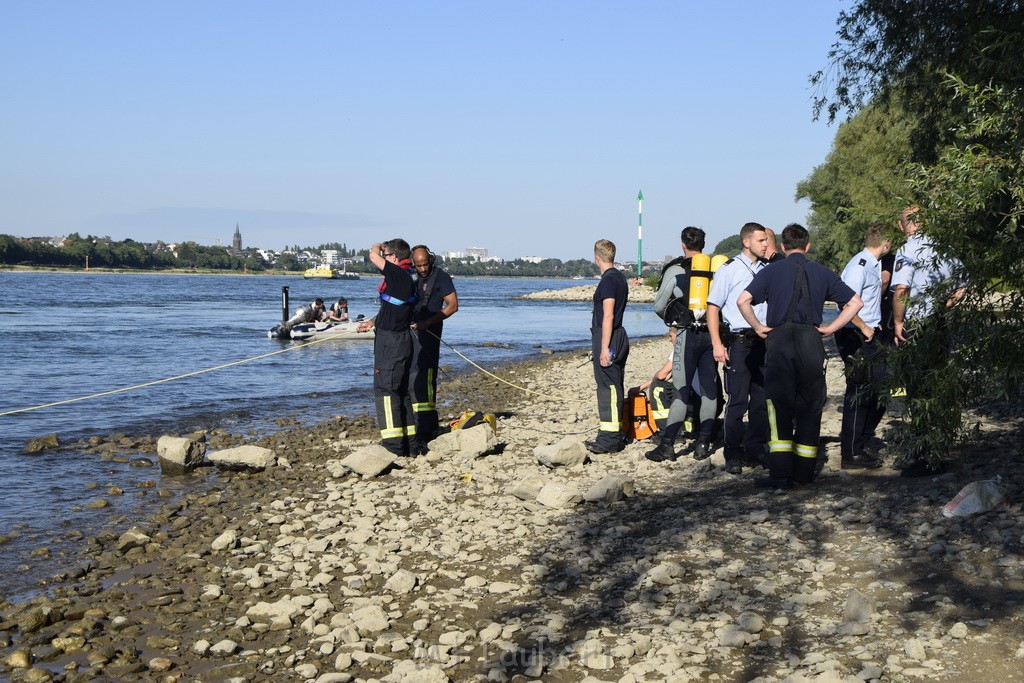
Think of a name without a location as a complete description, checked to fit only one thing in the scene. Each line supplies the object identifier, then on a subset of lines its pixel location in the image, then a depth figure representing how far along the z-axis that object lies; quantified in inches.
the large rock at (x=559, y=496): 289.9
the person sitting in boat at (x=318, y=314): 1216.2
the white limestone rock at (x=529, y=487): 302.8
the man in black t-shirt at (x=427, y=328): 390.7
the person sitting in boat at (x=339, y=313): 1209.6
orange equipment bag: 384.5
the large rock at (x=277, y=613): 214.7
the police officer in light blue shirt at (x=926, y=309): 208.7
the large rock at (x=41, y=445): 446.0
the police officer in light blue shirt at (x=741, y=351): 308.0
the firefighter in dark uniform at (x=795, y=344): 271.9
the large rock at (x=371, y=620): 206.5
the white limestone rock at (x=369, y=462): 359.6
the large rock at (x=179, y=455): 382.9
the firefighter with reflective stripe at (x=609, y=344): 348.5
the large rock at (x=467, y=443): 382.0
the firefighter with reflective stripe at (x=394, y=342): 366.6
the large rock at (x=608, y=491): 289.6
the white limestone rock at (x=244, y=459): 381.7
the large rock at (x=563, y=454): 346.0
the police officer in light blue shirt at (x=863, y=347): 289.7
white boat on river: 1159.0
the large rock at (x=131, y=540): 277.9
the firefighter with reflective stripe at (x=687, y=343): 334.6
